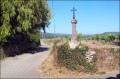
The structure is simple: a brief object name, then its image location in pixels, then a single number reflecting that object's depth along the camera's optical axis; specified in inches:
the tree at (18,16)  503.4
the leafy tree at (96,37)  1370.8
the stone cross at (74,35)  362.9
